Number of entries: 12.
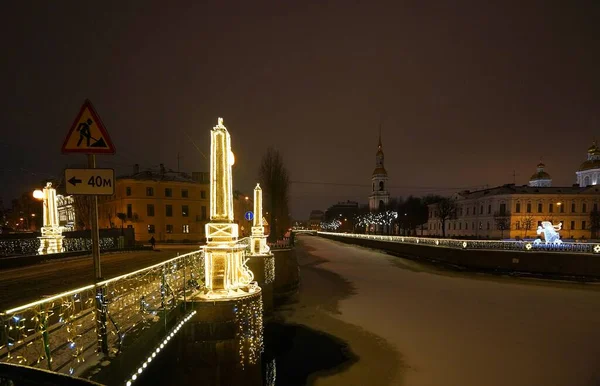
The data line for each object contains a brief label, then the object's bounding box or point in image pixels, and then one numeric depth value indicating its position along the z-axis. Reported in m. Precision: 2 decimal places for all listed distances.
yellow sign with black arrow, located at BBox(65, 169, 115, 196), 4.36
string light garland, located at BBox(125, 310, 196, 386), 5.04
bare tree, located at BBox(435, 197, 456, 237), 74.94
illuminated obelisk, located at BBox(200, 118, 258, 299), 7.92
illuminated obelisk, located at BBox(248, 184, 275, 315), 16.50
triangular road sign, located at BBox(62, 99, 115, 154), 4.36
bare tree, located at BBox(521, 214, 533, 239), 60.91
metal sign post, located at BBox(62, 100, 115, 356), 4.36
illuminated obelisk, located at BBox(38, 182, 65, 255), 17.16
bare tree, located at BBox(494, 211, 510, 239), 61.67
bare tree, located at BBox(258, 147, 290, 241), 40.01
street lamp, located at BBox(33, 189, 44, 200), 17.21
